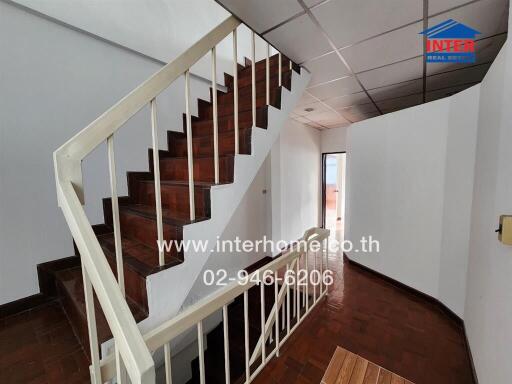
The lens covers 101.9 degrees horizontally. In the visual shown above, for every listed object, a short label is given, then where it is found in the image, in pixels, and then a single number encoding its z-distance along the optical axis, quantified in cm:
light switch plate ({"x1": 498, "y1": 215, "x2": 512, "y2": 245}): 100
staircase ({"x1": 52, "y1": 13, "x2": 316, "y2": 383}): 67
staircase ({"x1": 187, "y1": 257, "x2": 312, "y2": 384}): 223
